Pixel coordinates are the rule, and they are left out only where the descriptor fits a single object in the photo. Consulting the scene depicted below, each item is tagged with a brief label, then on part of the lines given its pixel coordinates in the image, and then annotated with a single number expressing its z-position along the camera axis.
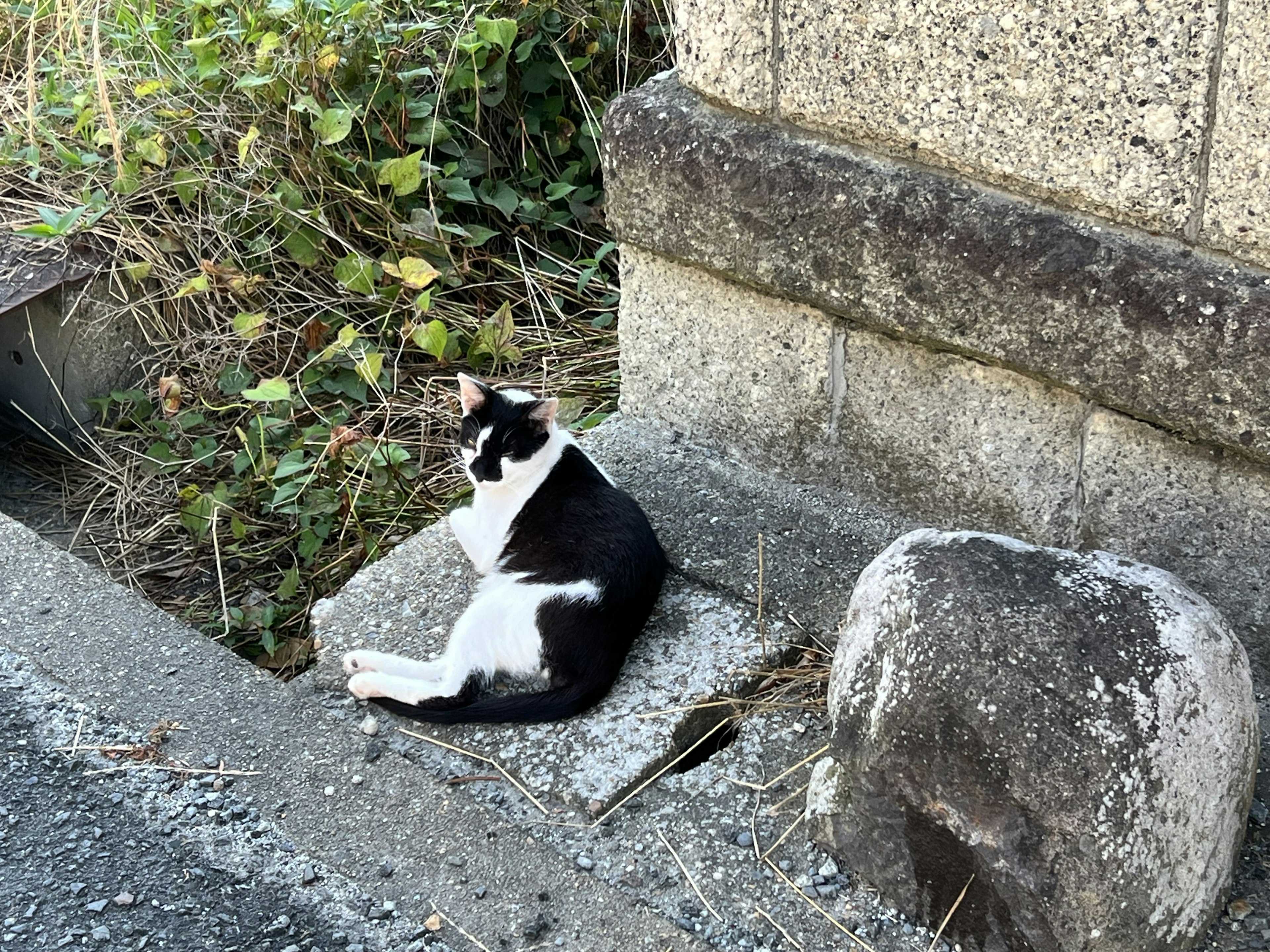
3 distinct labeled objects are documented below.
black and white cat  2.36
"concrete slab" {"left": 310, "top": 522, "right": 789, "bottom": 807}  2.24
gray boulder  1.73
